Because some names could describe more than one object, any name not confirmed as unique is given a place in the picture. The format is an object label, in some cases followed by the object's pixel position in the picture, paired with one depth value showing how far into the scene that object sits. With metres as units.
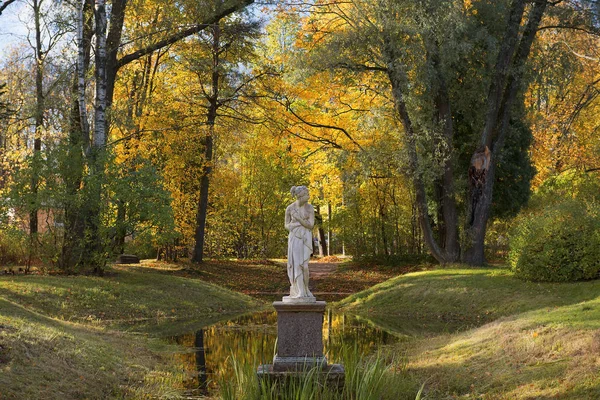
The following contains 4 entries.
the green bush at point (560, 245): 17.00
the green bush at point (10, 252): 21.51
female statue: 9.41
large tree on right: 21.23
